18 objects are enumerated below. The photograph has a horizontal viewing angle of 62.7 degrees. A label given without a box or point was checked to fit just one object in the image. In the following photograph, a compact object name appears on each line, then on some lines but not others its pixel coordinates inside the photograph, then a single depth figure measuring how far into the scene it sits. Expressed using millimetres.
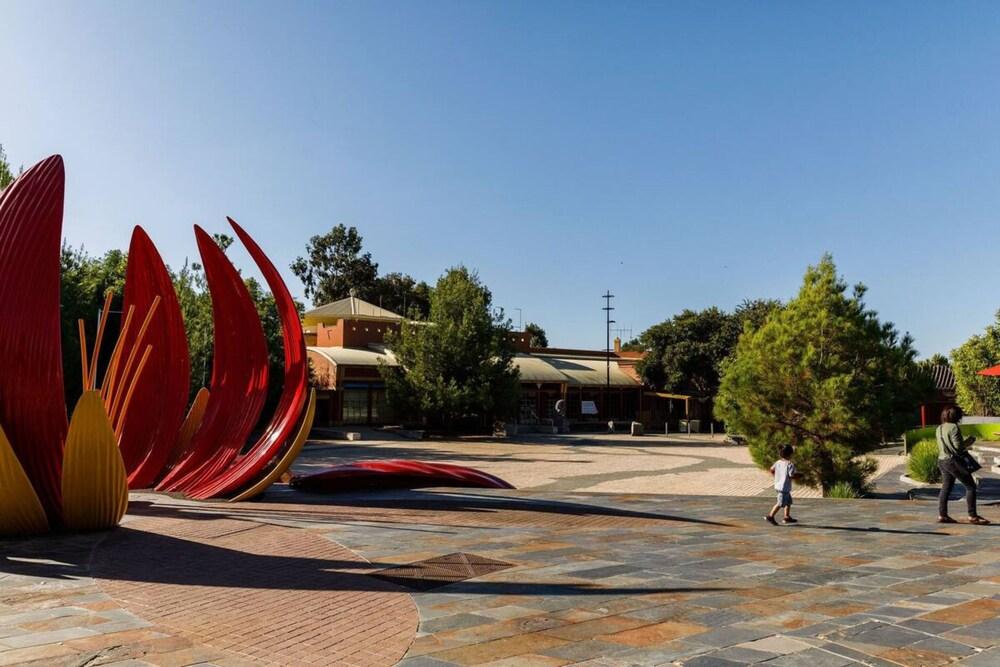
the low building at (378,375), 40375
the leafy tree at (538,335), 72819
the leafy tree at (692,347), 46594
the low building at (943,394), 42784
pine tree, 14523
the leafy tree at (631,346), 71012
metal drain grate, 6754
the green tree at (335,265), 65438
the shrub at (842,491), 14508
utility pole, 48019
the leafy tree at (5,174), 26641
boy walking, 10070
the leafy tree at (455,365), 35531
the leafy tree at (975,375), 44250
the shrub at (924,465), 17344
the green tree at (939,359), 65531
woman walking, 9742
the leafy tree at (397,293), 64312
